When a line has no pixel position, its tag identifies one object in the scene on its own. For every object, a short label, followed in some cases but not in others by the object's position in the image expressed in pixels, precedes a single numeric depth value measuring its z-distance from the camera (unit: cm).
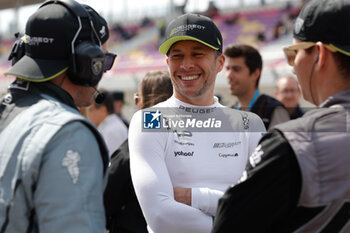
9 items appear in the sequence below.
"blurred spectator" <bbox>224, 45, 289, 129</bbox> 784
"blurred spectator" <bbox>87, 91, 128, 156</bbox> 932
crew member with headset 263
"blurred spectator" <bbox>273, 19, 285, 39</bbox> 4146
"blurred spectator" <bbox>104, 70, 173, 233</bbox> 517
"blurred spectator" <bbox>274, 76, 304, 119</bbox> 983
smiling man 407
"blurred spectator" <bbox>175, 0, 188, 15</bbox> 3141
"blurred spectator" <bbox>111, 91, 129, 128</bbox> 1355
